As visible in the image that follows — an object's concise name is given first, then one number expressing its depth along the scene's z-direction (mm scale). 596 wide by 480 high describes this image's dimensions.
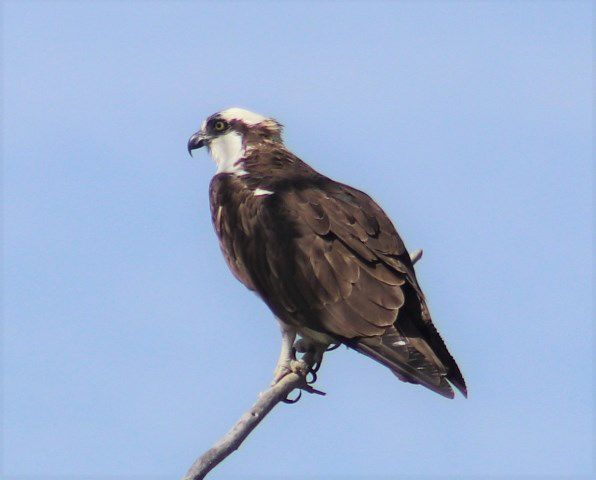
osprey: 16656
